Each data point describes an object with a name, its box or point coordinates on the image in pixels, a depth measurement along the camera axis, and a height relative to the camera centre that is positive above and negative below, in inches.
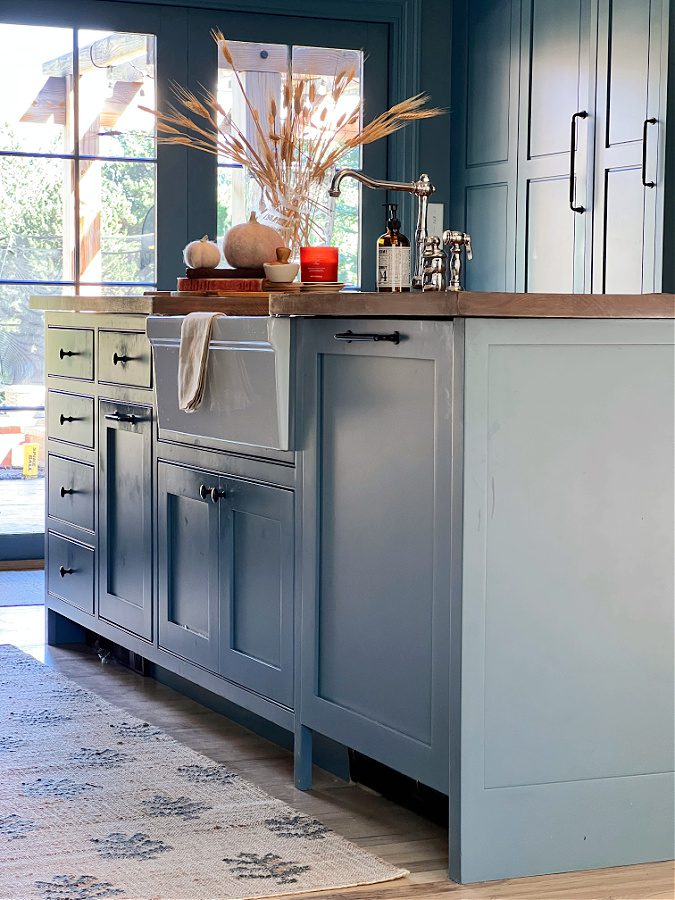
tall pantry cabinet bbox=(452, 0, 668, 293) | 146.9 +26.8
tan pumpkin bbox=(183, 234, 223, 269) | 119.4 +8.9
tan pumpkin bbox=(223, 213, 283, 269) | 117.3 +9.7
